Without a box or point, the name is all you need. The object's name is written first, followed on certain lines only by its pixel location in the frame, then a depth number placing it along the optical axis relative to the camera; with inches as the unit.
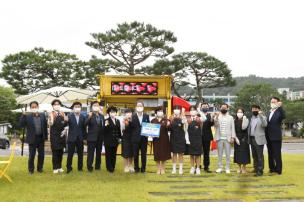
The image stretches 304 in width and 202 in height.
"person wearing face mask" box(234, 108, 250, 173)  426.6
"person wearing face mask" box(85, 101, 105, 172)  437.4
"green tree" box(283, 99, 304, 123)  2471.7
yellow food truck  599.2
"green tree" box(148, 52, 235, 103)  1519.4
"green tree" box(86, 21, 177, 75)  1397.6
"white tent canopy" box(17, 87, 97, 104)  733.3
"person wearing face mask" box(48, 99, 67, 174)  426.6
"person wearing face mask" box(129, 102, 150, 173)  428.8
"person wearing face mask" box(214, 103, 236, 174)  428.1
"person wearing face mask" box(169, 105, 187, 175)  421.7
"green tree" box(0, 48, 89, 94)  1475.1
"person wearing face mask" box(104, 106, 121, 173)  440.1
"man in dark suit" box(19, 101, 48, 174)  421.1
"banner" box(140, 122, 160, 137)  416.8
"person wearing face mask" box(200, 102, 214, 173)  440.8
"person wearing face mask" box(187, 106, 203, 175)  422.0
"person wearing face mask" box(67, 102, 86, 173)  431.5
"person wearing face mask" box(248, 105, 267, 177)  420.5
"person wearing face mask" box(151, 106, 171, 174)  421.4
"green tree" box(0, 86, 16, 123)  1886.1
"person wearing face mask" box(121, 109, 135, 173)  431.8
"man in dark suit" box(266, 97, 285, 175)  430.6
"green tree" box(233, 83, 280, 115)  2342.5
